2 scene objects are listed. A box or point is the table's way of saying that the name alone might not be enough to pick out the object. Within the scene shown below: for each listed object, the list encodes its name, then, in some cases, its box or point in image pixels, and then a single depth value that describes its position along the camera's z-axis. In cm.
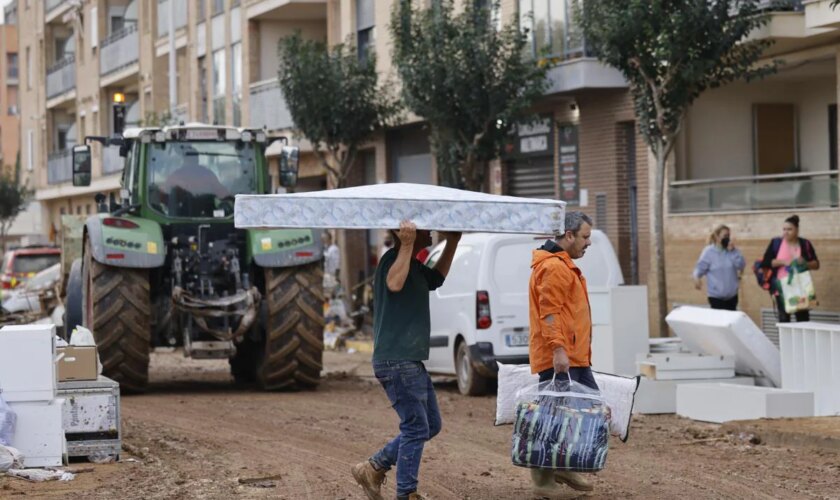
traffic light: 2613
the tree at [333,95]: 2950
